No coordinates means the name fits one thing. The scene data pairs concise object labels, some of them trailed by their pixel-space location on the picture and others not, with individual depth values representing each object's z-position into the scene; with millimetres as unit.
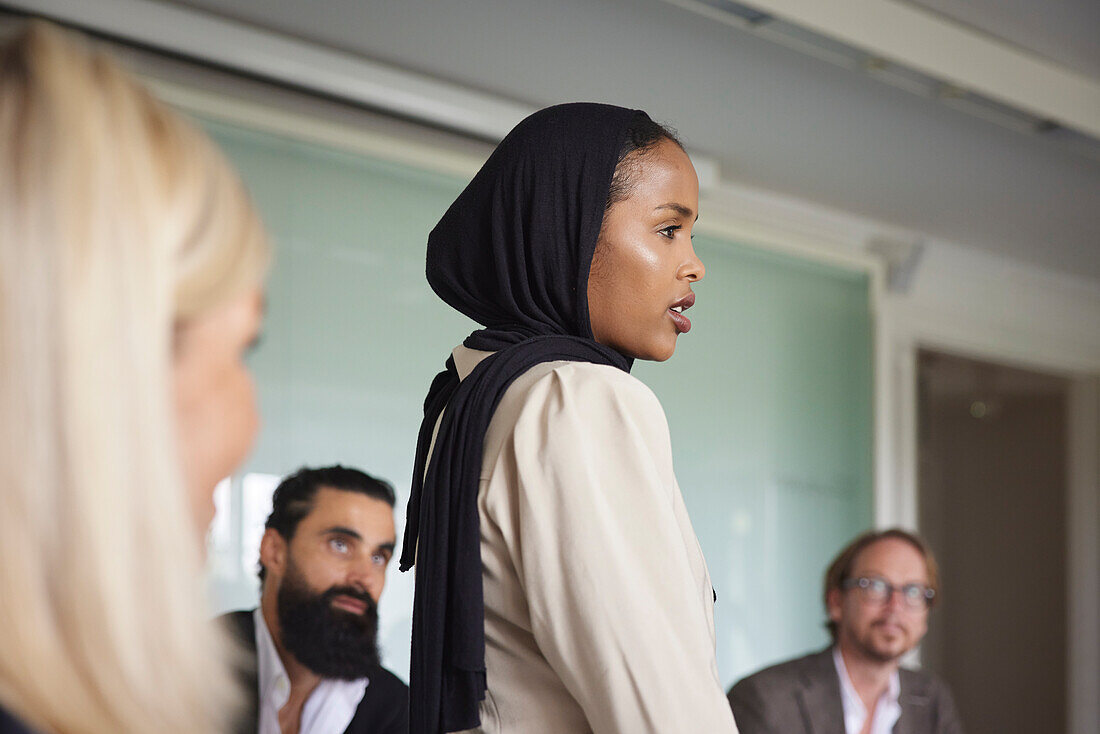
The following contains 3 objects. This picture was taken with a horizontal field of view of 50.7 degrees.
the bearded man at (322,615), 1851
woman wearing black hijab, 904
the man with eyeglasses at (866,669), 2533
